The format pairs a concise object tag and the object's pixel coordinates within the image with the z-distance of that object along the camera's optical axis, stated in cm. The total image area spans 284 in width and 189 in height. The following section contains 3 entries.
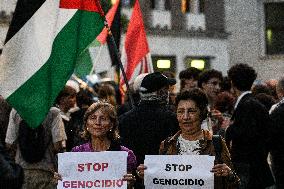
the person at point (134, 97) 978
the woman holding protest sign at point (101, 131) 696
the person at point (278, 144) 903
